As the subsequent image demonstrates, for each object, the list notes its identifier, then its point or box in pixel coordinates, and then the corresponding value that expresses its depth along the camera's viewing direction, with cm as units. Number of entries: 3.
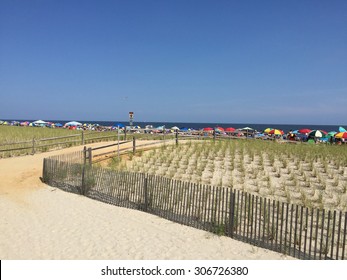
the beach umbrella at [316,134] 3281
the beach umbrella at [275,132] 3636
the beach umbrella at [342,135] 3158
